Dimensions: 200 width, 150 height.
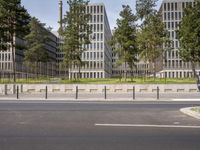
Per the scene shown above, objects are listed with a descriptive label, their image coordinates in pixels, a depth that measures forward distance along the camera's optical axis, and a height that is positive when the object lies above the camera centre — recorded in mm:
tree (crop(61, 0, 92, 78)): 24633 +6777
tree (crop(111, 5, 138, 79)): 25164 +5984
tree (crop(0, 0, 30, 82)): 22259 +7617
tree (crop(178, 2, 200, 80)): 20990 +5240
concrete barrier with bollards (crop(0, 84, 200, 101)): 14485 -1624
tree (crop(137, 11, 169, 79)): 24825 +5828
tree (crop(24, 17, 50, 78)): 40210 +8461
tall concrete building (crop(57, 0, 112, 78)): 61480 +10405
